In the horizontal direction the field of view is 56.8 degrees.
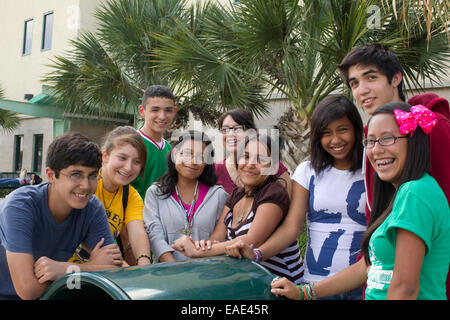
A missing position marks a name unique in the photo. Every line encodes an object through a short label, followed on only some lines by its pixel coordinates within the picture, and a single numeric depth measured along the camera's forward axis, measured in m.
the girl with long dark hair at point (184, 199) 2.50
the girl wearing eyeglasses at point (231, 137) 3.10
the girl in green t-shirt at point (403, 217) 1.28
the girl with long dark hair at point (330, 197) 2.01
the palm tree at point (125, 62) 8.50
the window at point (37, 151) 19.02
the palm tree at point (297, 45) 5.18
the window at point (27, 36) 19.53
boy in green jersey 3.49
